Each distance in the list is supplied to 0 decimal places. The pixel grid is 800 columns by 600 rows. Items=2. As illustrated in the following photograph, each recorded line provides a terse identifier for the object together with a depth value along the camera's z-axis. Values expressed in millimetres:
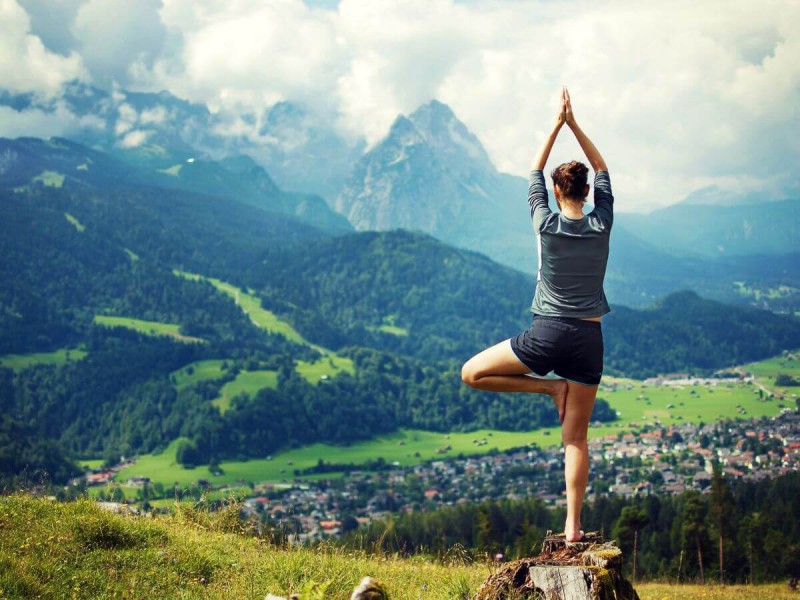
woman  7312
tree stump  6793
